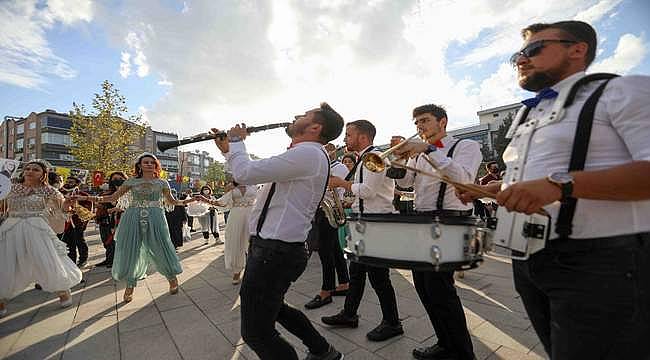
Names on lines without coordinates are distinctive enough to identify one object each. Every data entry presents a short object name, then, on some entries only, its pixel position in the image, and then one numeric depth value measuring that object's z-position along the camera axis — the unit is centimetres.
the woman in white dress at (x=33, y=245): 446
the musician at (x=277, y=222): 211
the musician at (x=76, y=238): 737
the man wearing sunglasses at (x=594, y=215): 117
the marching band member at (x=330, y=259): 445
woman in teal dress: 491
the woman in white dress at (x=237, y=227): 570
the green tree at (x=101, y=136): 2288
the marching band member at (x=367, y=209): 320
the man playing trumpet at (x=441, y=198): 247
